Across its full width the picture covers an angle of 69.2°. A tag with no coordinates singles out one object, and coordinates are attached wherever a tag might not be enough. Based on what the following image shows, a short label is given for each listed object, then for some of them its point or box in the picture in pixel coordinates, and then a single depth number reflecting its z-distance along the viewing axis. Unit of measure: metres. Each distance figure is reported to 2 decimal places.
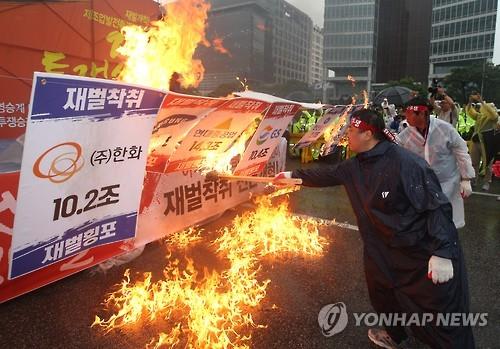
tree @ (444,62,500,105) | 54.91
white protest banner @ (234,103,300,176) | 5.60
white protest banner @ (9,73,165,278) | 2.63
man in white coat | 4.11
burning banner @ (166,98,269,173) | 4.54
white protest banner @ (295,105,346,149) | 8.16
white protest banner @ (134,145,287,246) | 4.83
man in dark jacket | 2.53
